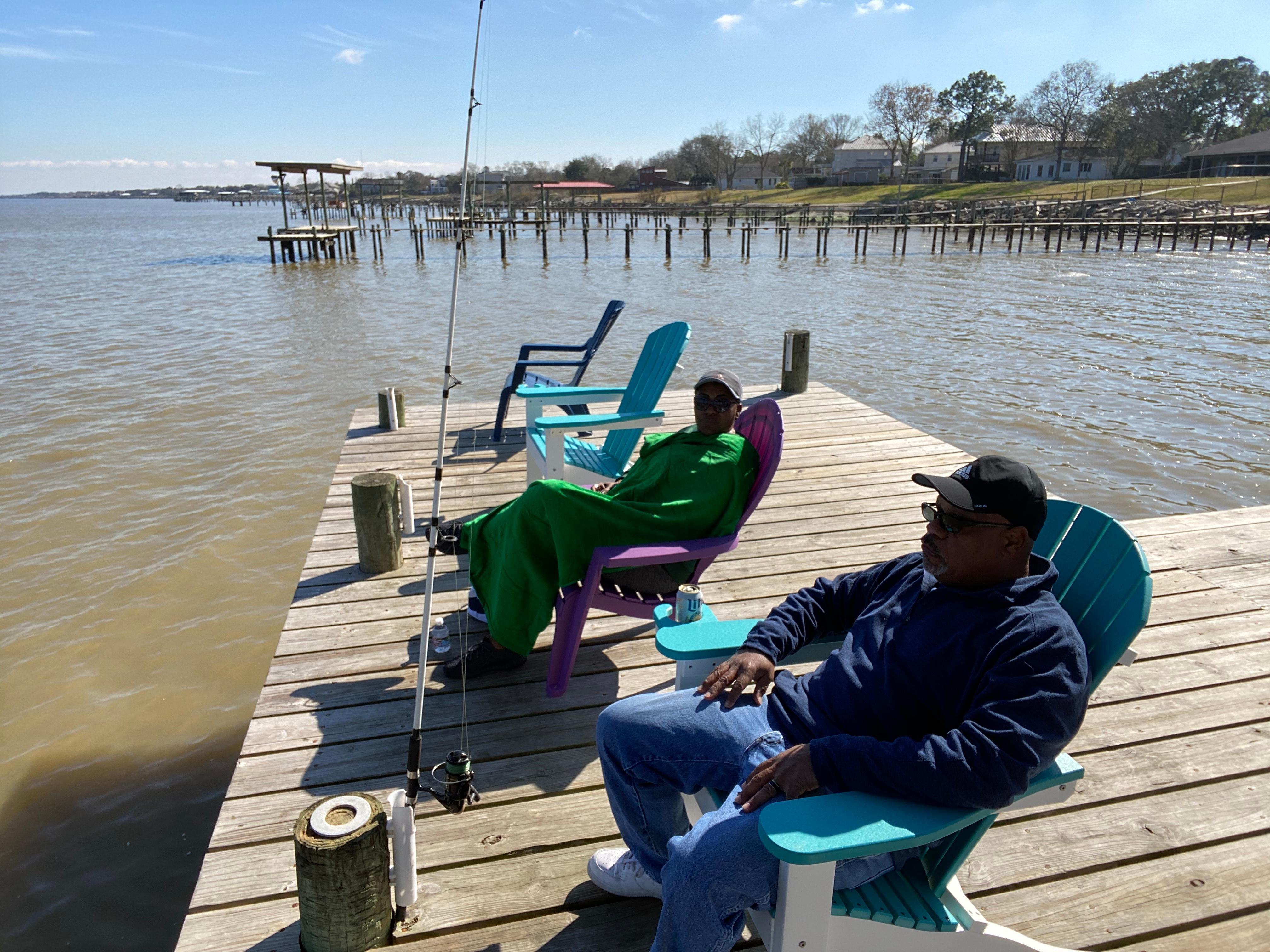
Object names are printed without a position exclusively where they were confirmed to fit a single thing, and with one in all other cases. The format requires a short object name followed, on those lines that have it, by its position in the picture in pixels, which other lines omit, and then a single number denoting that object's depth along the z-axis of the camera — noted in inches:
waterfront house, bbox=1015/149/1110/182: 2652.6
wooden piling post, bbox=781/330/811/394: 297.3
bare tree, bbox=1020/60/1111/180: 2785.4
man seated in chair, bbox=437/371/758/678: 113.3
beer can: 94.5
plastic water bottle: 128.9
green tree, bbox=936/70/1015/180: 2866.6
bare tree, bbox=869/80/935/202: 3164.4
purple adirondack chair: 113.5
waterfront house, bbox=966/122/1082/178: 2760.8
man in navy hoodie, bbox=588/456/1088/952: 58.6
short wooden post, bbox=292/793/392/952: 70.1
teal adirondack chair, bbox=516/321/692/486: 176.1
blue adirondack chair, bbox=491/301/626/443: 251.1
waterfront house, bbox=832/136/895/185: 3102.9
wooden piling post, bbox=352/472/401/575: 155.6
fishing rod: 76.0
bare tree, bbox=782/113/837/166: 3750.0
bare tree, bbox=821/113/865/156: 3789.4
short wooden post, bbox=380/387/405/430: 261.1
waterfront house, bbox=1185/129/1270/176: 2281.0
